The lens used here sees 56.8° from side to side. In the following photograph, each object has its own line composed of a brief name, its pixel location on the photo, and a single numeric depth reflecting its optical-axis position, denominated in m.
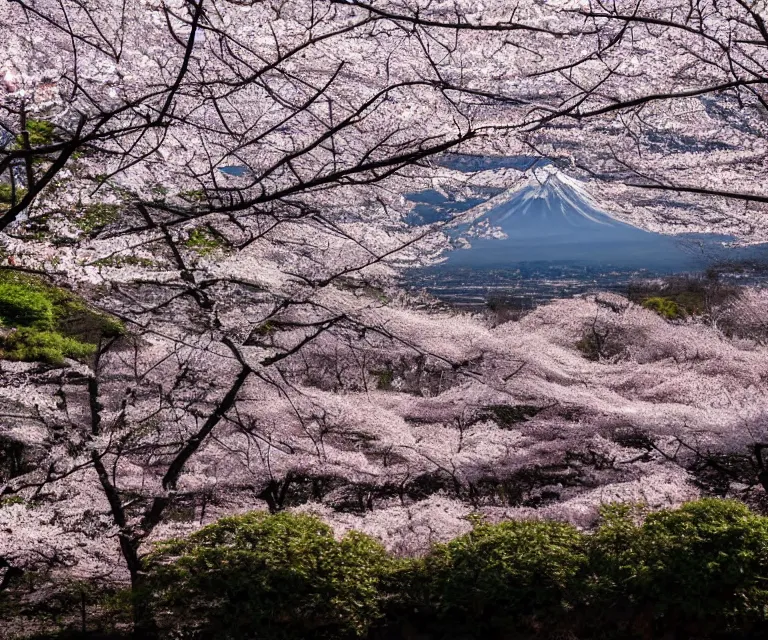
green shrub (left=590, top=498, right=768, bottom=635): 5.16
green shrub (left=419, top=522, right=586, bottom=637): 5.31
